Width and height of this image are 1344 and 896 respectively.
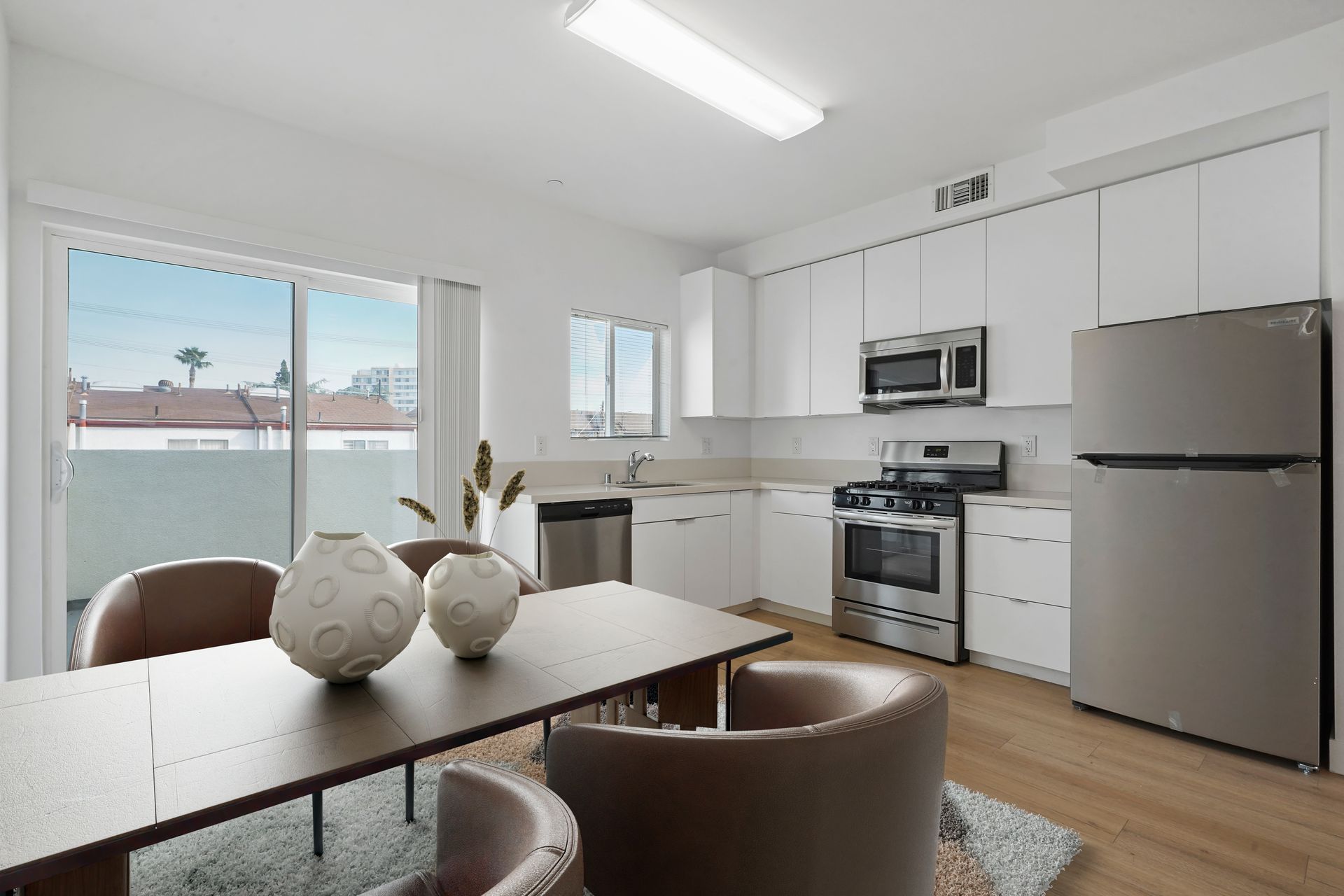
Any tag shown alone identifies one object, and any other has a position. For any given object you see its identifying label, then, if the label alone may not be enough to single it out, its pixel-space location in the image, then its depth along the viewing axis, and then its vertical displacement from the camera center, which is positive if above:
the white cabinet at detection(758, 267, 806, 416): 4.48 +0.74
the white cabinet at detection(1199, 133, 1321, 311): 2.51 +0.90
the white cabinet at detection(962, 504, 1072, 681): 3.08 -0.68
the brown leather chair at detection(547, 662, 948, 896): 0.90 -0.52
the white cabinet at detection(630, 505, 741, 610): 3.81 -0.69
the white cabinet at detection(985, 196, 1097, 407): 3.16 +0.77
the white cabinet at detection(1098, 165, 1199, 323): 2.81 +0.90
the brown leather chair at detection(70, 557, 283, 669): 1.64 -0.46
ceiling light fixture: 2.18 +1.45
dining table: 0.81 -0.46
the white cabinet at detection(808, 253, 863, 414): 4.17 +0.75
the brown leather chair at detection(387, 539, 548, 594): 2.24 -0.38
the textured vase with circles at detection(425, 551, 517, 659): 1.34 -0.33
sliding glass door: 2.60 +0.15
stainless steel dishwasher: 3.39 -0.52
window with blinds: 4.26 +0.48
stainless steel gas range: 3.46 -0.57
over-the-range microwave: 3.57 +0.45
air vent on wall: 3.43 +1.39
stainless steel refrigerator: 2.31 -0.30
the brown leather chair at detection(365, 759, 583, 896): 0.68 -0.50
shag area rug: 1.70 -1.14
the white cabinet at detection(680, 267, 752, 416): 4.54 +0.74
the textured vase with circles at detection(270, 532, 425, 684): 1.15 -0.30
